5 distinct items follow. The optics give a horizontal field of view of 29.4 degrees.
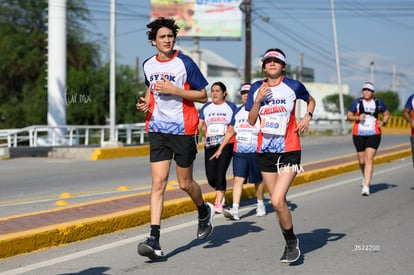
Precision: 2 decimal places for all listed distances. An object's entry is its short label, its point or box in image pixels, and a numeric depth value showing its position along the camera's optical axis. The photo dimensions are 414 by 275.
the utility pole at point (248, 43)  39.03
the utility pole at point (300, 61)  73.45
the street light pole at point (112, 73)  26.11
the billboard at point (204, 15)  60.62
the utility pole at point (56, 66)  30.58
